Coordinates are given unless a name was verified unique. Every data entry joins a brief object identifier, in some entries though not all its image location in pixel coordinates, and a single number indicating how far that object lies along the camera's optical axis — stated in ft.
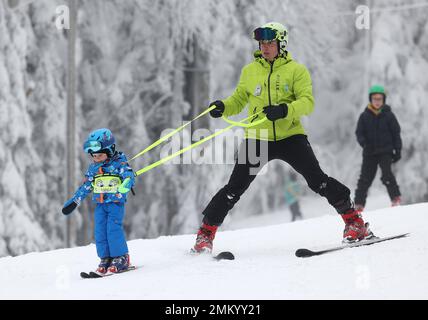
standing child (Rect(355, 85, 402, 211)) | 65.79
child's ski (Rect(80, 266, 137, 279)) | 38.16
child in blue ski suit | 38.85
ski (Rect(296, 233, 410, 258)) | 39.65
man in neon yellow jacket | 40.90
